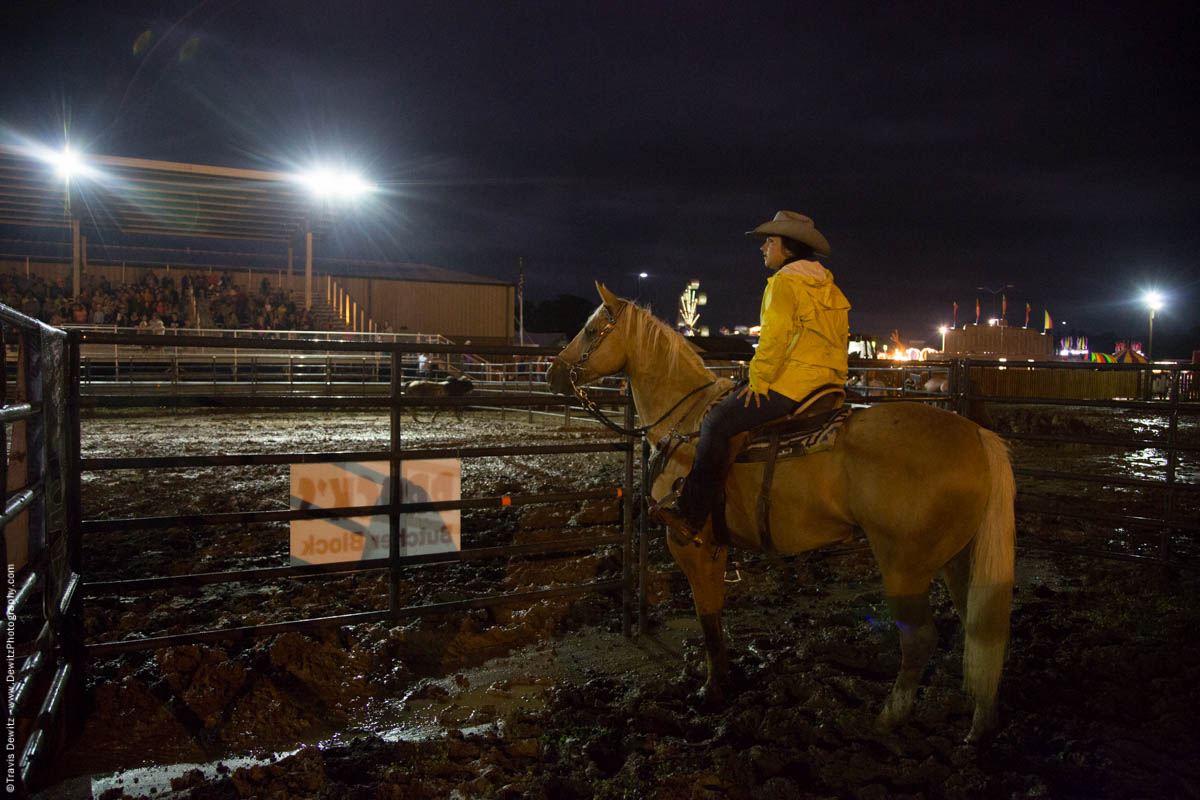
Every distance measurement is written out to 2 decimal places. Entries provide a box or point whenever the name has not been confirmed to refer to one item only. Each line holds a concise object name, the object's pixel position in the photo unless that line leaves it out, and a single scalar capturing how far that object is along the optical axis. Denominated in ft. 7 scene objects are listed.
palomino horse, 9.65
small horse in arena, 54.37
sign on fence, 11.64
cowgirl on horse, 10.11
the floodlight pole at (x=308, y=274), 85.51
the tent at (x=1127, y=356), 108.27
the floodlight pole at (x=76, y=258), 74.84
